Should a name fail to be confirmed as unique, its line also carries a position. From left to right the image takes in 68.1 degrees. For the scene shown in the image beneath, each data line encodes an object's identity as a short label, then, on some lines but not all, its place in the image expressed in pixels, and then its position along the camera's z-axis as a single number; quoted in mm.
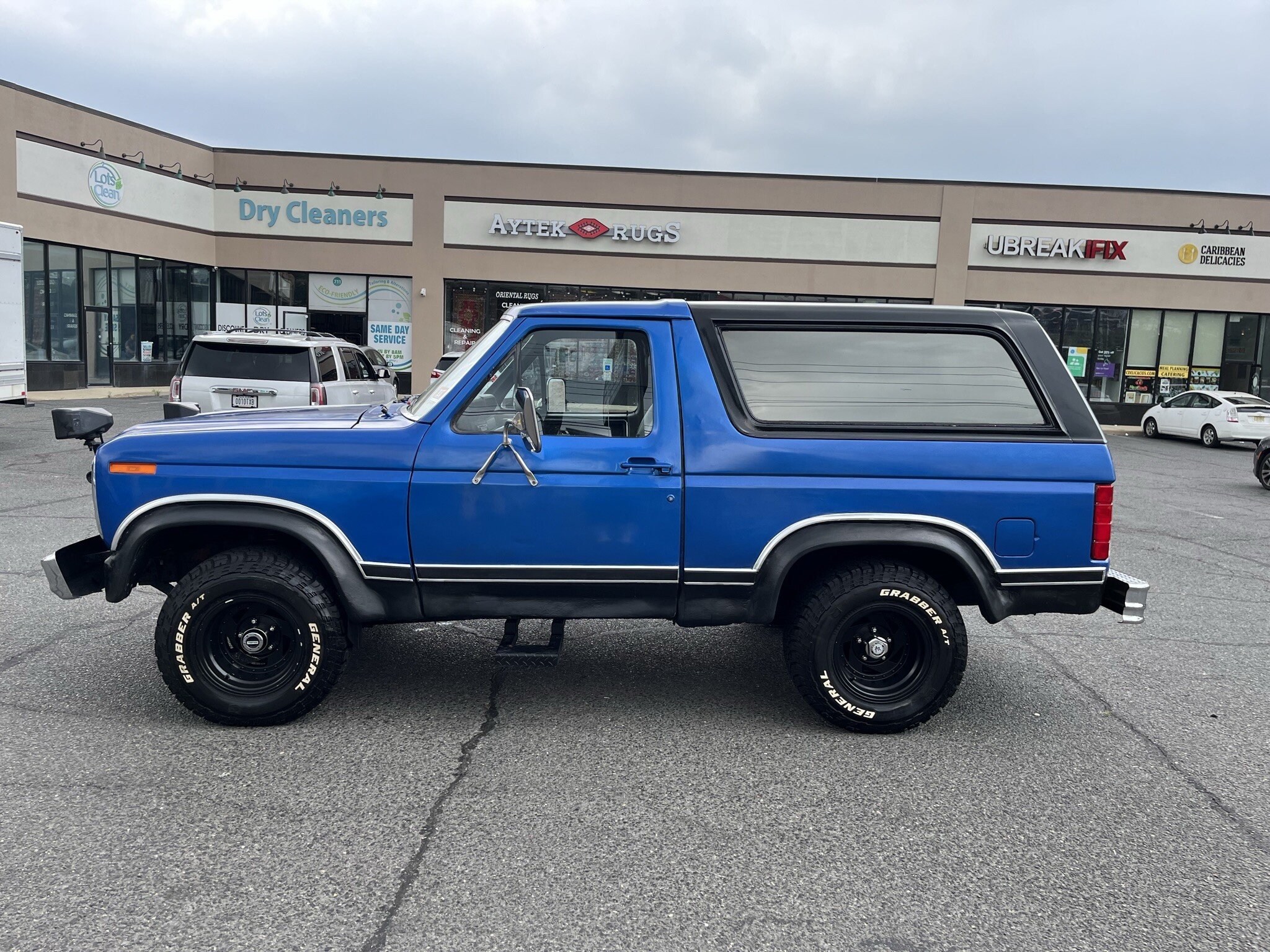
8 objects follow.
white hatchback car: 22047
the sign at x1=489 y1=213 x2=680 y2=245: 28016
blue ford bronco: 4086
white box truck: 12984
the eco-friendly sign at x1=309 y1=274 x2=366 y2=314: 28500
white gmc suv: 10266
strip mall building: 27781
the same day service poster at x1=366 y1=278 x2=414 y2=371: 28469
